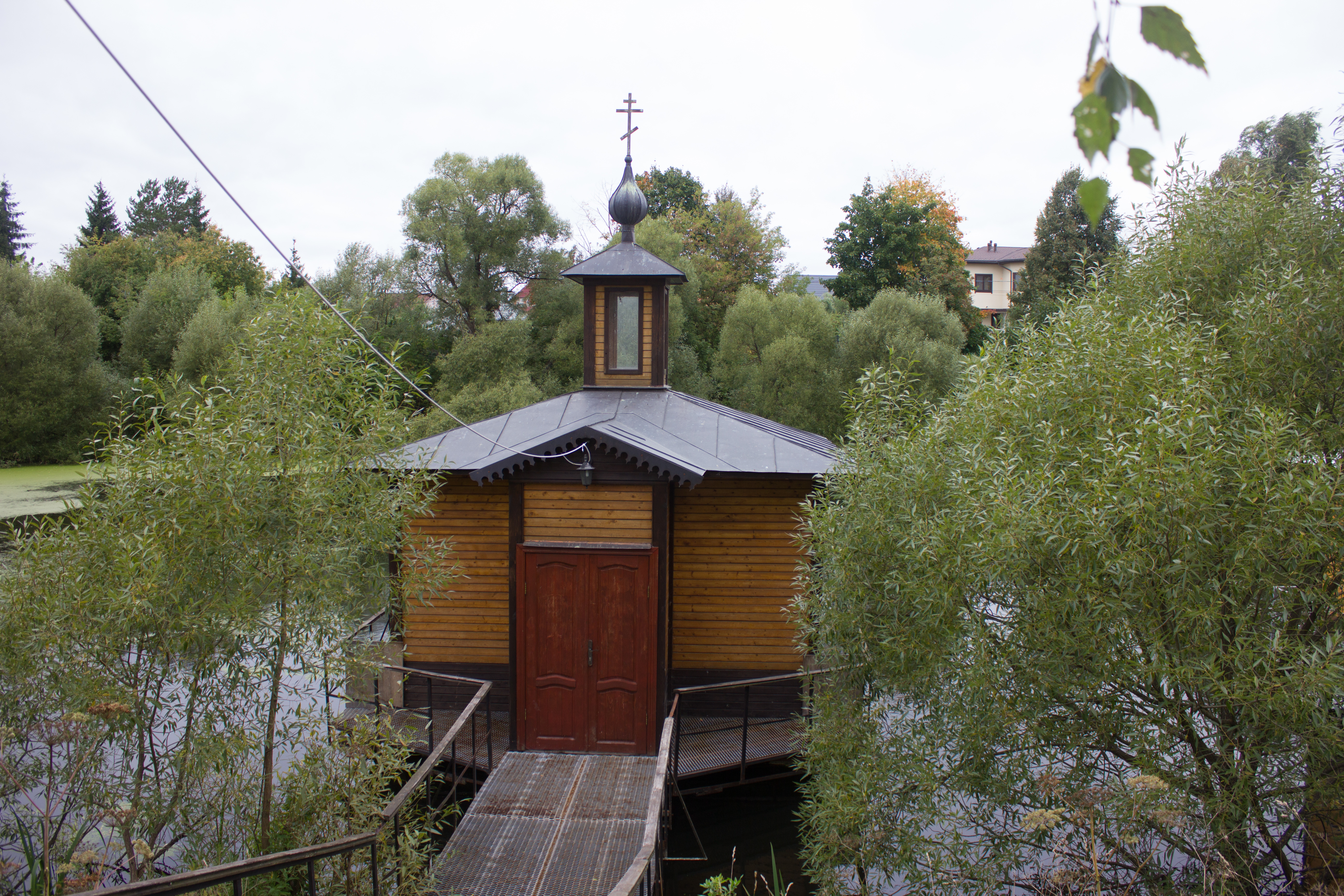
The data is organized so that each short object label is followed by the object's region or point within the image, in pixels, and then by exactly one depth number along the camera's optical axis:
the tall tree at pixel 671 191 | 35.47
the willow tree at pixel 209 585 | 4.58
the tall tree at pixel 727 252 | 30.44
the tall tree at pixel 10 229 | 41.25
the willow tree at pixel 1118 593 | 4.04
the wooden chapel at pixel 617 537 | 7.95
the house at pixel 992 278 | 44.94
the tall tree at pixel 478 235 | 27.31
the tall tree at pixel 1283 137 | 20.84
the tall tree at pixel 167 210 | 52.72
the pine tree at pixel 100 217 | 48.69
